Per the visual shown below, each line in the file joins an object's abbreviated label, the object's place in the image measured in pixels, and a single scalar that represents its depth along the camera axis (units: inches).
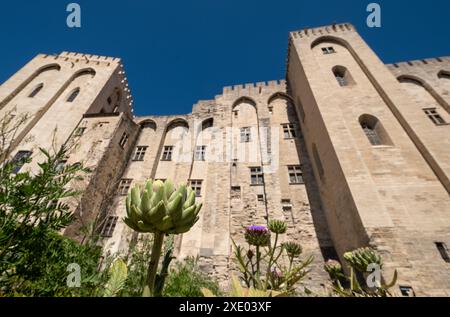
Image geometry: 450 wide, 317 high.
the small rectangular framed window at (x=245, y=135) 639.8
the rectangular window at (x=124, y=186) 615.2
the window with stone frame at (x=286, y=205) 507.8
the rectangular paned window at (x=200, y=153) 652.4
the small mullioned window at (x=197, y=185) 581.6
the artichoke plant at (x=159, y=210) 54.3
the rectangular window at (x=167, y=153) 686.8
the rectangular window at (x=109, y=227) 529.9
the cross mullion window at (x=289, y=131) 639.1
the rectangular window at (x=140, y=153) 697.0
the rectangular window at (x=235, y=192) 544.1
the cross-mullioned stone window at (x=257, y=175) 559.3
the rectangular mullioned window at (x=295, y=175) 550.3
